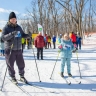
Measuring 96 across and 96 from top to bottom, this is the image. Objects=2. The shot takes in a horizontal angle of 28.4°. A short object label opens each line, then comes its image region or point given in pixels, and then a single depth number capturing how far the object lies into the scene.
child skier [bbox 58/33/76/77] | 6.37
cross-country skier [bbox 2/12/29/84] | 5.29
